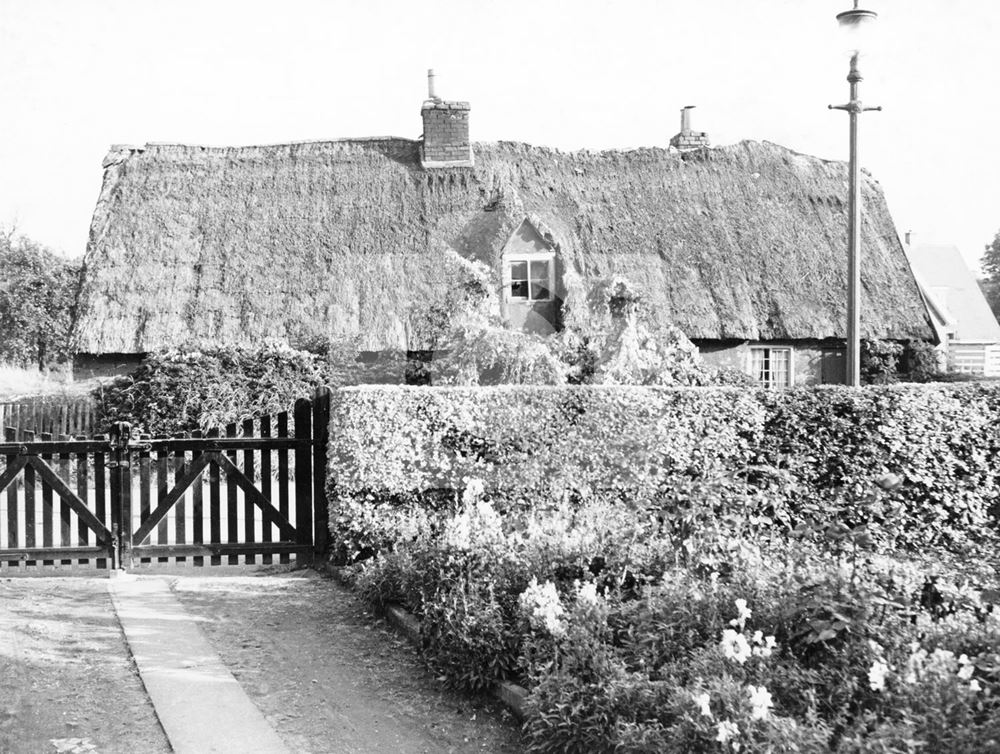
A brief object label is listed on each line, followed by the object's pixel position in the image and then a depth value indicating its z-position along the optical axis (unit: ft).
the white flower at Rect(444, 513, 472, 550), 19.71
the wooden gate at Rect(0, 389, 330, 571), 25.38
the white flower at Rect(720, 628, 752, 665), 12.35
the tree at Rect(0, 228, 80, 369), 130.72
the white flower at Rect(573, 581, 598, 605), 15.79
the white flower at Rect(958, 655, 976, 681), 11.46
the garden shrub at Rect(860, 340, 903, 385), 66.49
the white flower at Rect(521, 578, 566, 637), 15.40
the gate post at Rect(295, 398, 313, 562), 26.43
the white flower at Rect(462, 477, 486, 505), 21.42
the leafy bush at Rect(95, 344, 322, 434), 50.39
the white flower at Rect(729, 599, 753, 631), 13.41
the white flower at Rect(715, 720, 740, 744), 10.99
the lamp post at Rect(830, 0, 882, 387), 31.60
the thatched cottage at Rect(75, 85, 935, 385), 63.67
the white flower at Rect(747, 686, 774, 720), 11.19
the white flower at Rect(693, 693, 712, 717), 11.37
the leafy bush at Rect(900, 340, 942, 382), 67.62
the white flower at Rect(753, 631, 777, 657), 12.70
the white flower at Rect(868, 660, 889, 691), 11.54
